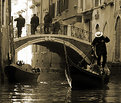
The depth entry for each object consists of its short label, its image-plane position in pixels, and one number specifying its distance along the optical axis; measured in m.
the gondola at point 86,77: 15.01
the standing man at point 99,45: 16.56
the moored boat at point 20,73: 20.64
